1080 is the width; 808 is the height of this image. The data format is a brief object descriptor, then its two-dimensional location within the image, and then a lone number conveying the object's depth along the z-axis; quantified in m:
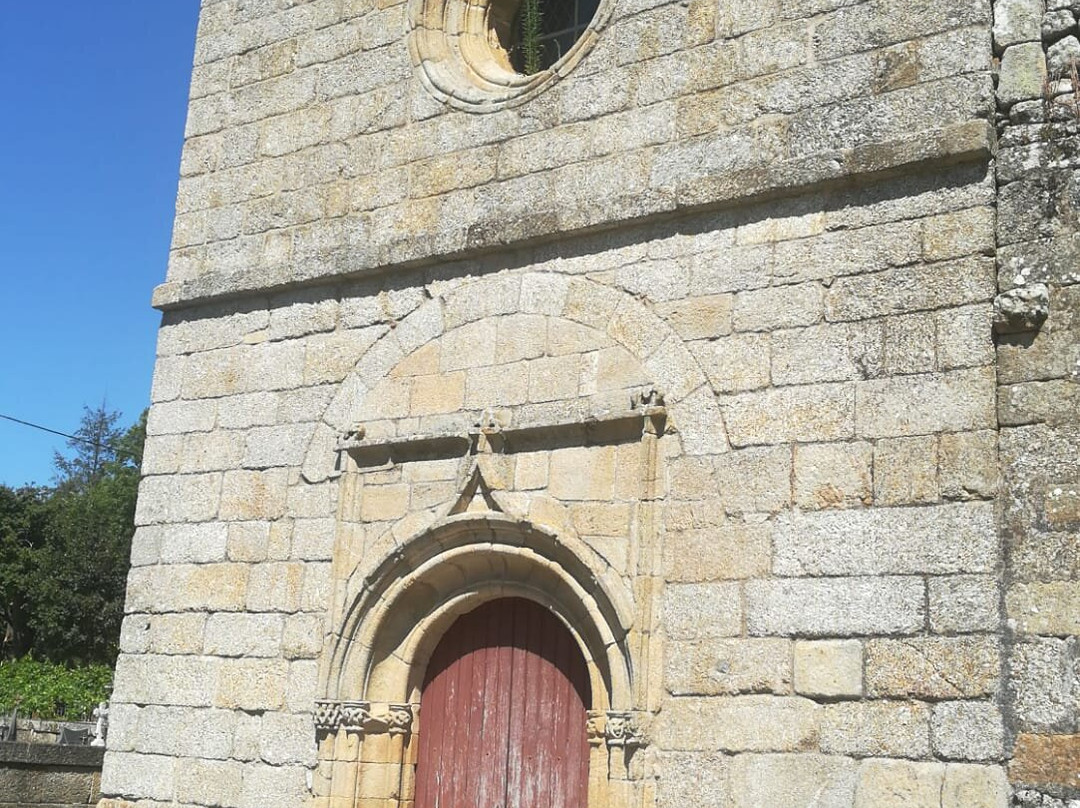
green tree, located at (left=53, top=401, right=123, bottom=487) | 38.34
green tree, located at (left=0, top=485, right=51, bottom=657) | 25.86
